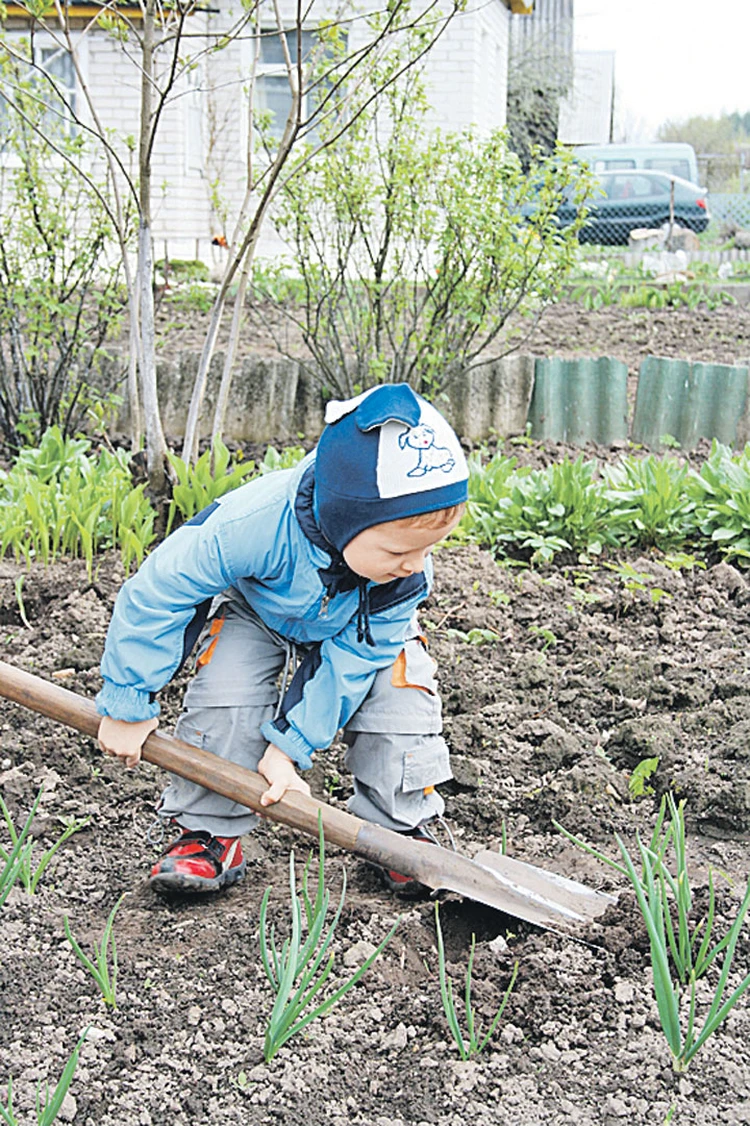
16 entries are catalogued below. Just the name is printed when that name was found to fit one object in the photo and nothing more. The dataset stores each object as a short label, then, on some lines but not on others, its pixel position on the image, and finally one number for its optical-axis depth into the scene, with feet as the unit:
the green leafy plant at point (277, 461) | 14.35
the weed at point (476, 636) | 11.37
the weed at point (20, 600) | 11.02
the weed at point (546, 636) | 11.29
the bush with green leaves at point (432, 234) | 17.29
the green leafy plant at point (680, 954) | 5.35
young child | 6.44
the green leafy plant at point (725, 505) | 13.42
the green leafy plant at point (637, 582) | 12.10
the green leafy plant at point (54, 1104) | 4.71
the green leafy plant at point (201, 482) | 12.45
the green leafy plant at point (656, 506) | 13.78
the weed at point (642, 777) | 8.79
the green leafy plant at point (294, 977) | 5.56
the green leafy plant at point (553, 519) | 13.65
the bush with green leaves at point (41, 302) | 16.60
